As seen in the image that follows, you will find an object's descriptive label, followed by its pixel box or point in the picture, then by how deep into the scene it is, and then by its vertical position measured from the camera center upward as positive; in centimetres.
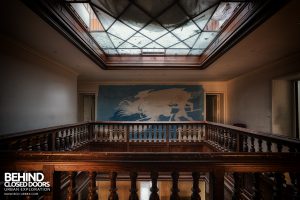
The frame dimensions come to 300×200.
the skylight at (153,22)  339 +171
